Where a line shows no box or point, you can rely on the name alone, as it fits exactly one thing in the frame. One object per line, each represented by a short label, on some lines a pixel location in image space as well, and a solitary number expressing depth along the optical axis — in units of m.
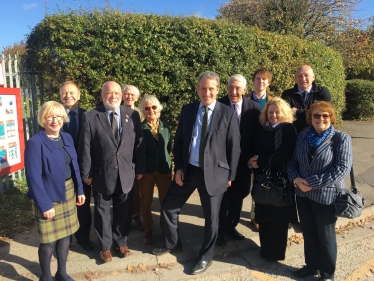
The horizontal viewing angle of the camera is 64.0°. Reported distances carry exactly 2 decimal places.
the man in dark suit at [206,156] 3.10
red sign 4.25
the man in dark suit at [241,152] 3.51
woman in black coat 3.11
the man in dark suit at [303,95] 3.79
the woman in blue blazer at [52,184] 2.62
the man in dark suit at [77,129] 3.42
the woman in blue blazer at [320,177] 2.75
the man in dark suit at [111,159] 3.14
